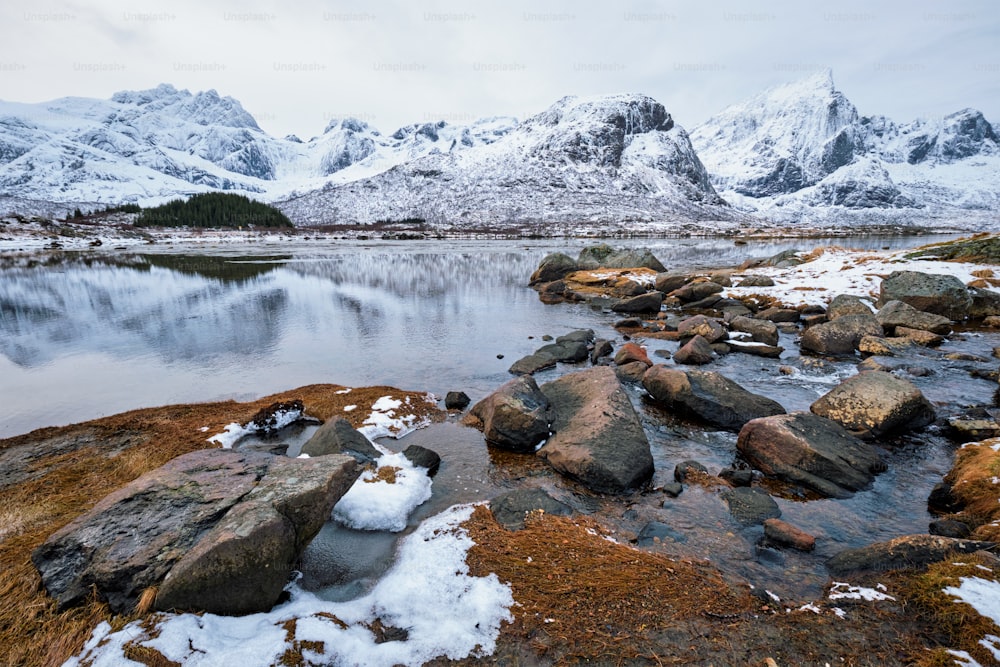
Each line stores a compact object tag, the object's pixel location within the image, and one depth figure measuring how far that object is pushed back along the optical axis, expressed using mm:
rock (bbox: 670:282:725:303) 26359
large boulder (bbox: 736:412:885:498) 7727
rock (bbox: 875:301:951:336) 16844
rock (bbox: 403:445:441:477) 8266
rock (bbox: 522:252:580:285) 37250
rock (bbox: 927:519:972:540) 5973
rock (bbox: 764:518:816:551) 6027
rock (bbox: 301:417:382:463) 8125
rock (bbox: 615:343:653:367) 14359
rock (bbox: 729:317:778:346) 16719
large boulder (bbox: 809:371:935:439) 9242
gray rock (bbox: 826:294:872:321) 19492
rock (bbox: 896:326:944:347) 16000
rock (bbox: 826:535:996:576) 4969
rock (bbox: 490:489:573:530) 6531
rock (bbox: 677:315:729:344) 17031
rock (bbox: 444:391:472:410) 11383
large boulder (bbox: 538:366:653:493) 7766
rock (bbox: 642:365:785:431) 10250
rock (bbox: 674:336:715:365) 15070
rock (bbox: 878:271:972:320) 19312
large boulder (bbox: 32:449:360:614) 4336
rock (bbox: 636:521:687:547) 6191
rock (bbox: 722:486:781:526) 6794
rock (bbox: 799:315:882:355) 15922
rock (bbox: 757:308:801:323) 21109
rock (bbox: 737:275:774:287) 27923
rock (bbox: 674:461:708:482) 8073
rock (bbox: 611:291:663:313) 24328
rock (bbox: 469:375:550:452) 9117
